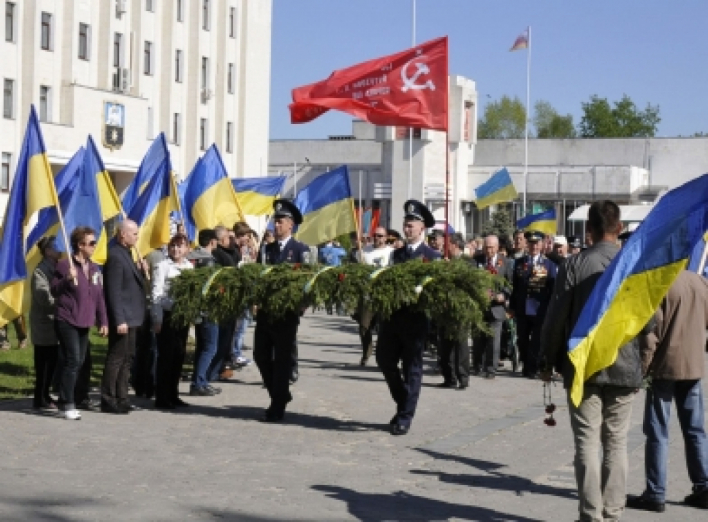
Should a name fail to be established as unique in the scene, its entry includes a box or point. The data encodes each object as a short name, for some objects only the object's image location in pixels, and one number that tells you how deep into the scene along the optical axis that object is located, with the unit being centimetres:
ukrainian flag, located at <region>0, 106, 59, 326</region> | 1332
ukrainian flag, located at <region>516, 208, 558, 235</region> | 3325
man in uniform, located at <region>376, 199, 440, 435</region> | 1242
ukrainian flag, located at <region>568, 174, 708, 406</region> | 786
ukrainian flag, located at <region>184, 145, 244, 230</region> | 2030
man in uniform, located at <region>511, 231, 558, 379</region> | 1862
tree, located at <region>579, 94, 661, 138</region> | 13162
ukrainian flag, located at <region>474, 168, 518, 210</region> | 3591
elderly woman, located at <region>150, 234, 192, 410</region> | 1383
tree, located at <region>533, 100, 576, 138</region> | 14048
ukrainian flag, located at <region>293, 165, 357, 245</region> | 1672
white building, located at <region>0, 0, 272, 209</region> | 5347
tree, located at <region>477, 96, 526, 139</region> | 13388
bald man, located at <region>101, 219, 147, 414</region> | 1327
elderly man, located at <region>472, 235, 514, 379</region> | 1830
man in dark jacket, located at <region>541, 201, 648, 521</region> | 805
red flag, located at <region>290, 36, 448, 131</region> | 1517
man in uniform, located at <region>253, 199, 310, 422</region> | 1305
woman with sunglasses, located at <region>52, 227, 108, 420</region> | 1272
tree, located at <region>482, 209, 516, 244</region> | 6769
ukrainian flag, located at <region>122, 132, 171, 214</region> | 1695
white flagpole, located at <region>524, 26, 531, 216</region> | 6014
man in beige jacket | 916
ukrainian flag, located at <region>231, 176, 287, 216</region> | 2662
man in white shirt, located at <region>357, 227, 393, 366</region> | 1905
